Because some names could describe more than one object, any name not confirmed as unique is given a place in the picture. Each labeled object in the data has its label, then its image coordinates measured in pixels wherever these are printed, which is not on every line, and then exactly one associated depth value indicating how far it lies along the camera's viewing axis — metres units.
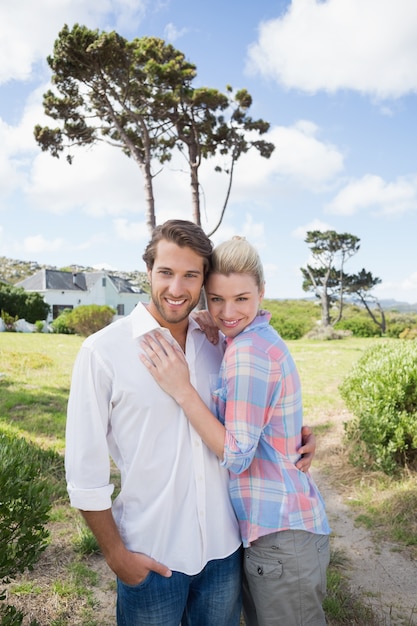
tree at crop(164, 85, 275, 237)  16.41
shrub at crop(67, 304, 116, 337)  26.52
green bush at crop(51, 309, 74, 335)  30.12
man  2.01
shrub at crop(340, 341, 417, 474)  5.90
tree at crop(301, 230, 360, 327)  41.06
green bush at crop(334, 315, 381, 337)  33.28
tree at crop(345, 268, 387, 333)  41.81
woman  1.99
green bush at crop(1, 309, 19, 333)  30.66
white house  48.72
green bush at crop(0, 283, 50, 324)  34.81
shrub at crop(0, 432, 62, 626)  2.47
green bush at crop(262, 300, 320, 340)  32.19
